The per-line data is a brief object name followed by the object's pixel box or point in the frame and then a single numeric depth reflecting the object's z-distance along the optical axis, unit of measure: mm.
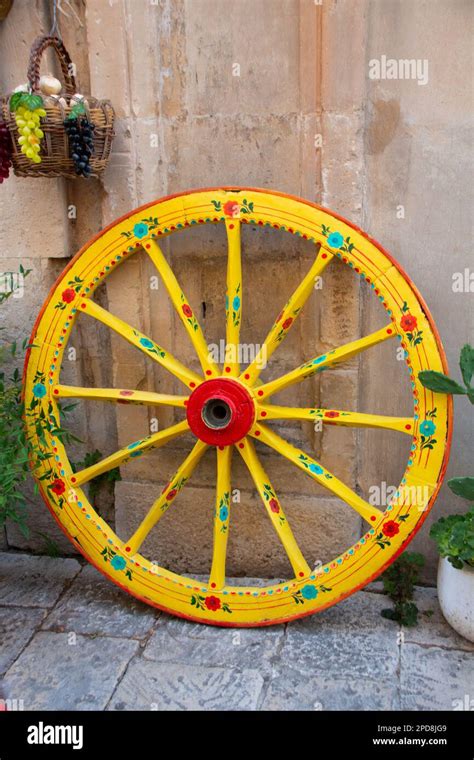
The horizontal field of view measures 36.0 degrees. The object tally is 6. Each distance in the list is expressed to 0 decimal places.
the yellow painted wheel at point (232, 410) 2400
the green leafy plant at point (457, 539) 2381
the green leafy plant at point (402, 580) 2695
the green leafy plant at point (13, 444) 2490
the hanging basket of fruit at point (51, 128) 2293
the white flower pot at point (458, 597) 2453
